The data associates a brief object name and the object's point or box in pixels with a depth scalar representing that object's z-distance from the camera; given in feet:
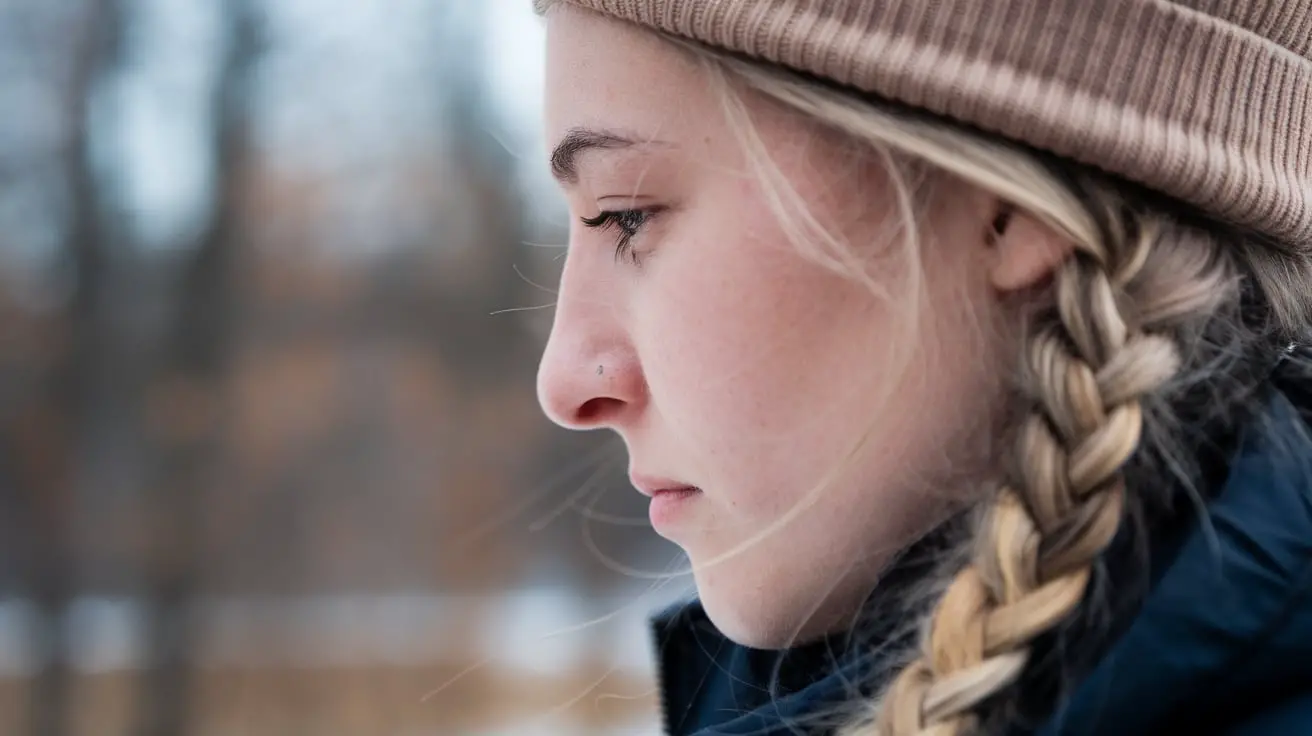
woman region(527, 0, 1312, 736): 2.38
